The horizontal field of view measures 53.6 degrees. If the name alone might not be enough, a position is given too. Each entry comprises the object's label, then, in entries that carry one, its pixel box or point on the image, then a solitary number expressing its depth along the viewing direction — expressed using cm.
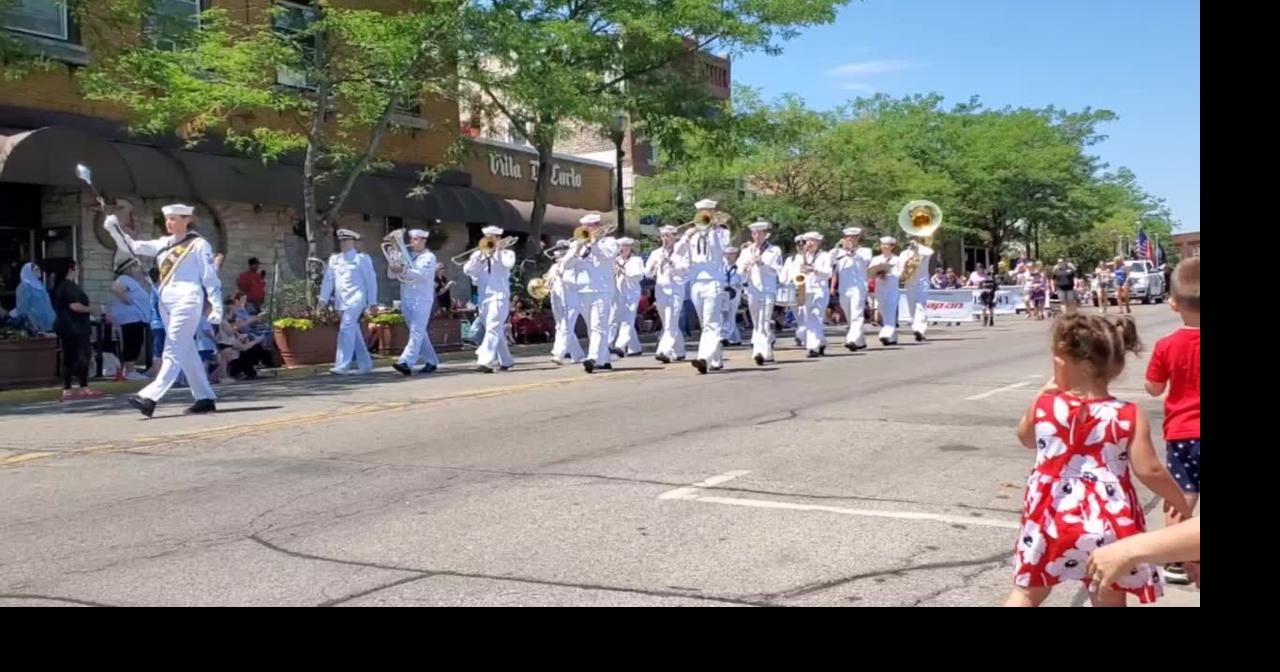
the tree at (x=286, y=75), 1767
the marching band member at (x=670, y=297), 1644
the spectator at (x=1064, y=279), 2997
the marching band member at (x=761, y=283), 1758
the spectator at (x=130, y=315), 1702
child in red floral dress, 398
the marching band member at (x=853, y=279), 2036
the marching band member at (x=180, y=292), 1172
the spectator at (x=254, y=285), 1998
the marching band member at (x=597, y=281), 1702
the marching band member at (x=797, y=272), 1998
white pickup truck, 4562
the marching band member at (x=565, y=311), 1792
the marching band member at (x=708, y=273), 1581
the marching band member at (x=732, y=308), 2159
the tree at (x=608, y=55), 2178
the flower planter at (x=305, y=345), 1891
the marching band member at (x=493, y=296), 1722
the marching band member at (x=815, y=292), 1919
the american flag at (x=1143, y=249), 5728
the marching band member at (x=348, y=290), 1759
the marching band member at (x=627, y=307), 2028
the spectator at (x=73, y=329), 1427
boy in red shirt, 506
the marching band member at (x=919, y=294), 2277
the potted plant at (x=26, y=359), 1566
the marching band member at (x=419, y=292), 1764
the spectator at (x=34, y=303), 1719
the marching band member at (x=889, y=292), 2153
